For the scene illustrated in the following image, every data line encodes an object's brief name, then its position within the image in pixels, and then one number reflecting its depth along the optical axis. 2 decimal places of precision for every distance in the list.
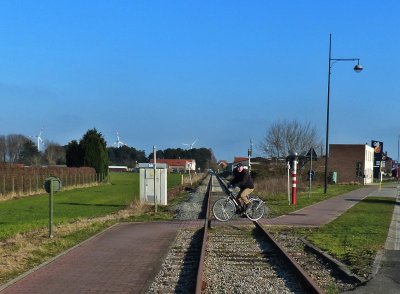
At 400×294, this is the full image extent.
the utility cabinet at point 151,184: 27.81
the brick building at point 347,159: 92.56
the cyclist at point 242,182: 17.89
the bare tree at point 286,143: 72.06
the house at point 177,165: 177.01
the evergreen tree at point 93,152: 71.44
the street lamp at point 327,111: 38.88
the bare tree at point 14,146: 131.40
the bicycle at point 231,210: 18.31
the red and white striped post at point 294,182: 25.88
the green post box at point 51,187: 14.89
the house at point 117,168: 172.12
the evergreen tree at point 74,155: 72.62
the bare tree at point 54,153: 130.41
